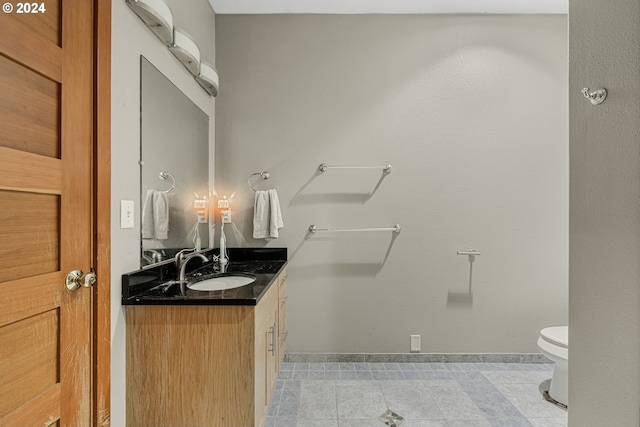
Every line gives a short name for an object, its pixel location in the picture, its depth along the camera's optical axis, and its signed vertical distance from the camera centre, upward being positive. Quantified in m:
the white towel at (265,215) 2.60 -0.01
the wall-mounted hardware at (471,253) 2.67 -0.30
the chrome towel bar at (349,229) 2.67 -0.12
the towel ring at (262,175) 2.67 +0.31
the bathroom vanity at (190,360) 1.45 -0.62
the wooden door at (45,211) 0.95 +0.01
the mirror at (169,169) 1.65 +0.26
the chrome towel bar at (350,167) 2.67 +0.37
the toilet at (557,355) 2.04 -0.84
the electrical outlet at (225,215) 2.58 -0.01
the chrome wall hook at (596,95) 1.03 +0.37
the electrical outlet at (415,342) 2.69 -1.01
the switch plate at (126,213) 1.44 +0.00
